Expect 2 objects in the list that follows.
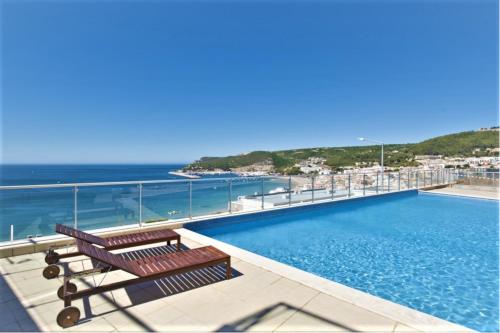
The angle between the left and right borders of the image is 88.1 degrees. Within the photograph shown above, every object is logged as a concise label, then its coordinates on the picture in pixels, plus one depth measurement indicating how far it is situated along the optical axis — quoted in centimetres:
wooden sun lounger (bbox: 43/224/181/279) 316
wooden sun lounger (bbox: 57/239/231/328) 226
